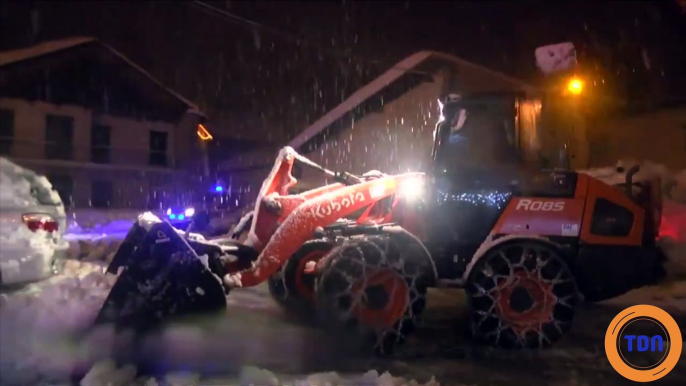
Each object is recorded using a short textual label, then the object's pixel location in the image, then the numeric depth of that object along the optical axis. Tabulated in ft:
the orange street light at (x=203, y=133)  112.77
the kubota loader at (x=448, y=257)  20.13
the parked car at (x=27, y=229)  24.85
